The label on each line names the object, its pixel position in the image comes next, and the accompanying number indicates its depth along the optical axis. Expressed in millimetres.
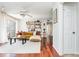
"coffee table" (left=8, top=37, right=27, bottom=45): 1599
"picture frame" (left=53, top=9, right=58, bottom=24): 1689
